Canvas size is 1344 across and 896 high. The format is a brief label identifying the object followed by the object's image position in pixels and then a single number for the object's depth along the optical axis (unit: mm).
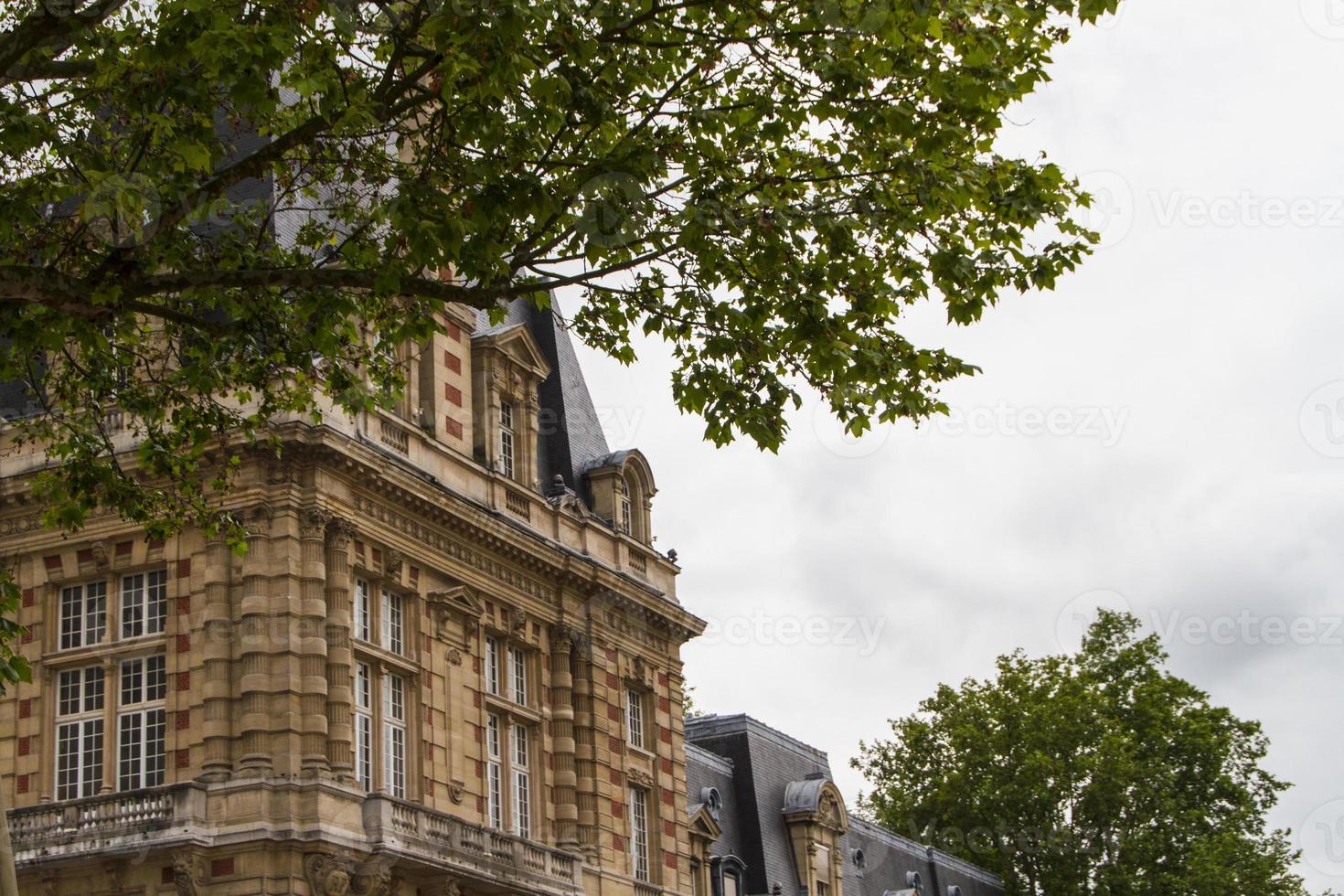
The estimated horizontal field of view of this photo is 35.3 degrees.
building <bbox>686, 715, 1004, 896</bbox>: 50688
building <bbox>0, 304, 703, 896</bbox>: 32938
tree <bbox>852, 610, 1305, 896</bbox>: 66250
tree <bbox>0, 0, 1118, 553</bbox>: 17609
